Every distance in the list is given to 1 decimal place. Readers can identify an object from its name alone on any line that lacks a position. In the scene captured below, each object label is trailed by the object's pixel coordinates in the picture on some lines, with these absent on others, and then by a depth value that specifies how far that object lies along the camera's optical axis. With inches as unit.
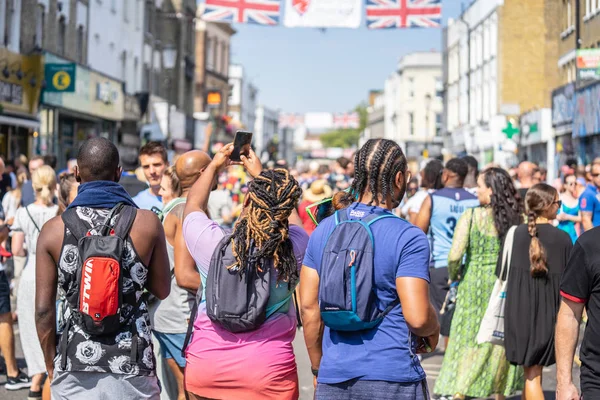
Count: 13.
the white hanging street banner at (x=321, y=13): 765.9
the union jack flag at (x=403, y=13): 772.6
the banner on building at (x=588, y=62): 875.4
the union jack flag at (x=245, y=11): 774.5
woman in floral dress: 299.4
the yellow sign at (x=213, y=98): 2006.6
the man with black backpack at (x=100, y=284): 169.3
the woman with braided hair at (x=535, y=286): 267.7
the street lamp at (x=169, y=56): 1344.7
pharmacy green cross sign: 1199.6
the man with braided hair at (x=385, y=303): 155.1
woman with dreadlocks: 176.1
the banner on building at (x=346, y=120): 6783.5
